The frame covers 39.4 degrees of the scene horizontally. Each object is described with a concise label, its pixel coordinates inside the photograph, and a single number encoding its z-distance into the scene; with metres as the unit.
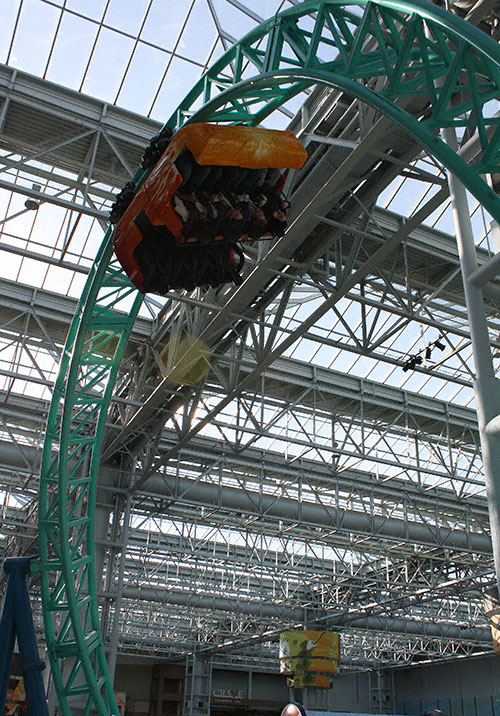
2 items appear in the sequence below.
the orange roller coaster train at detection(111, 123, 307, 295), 10.03
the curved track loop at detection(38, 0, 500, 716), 7.30
